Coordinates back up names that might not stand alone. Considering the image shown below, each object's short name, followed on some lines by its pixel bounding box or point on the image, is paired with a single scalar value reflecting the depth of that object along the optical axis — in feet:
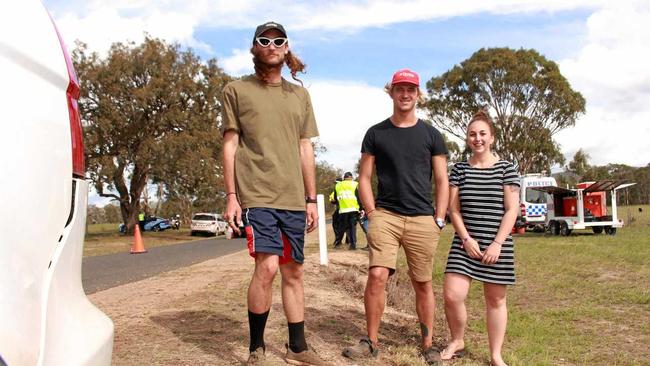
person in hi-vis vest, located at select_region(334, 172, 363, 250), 47.06
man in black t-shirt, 14.28
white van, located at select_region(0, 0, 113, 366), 4.48
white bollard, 31.72
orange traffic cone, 60.22
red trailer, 68.80
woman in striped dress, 13.82
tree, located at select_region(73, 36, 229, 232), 109.09
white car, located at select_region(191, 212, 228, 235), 135.85
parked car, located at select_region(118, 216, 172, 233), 197.01
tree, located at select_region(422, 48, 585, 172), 118.32
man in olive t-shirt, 11.77
